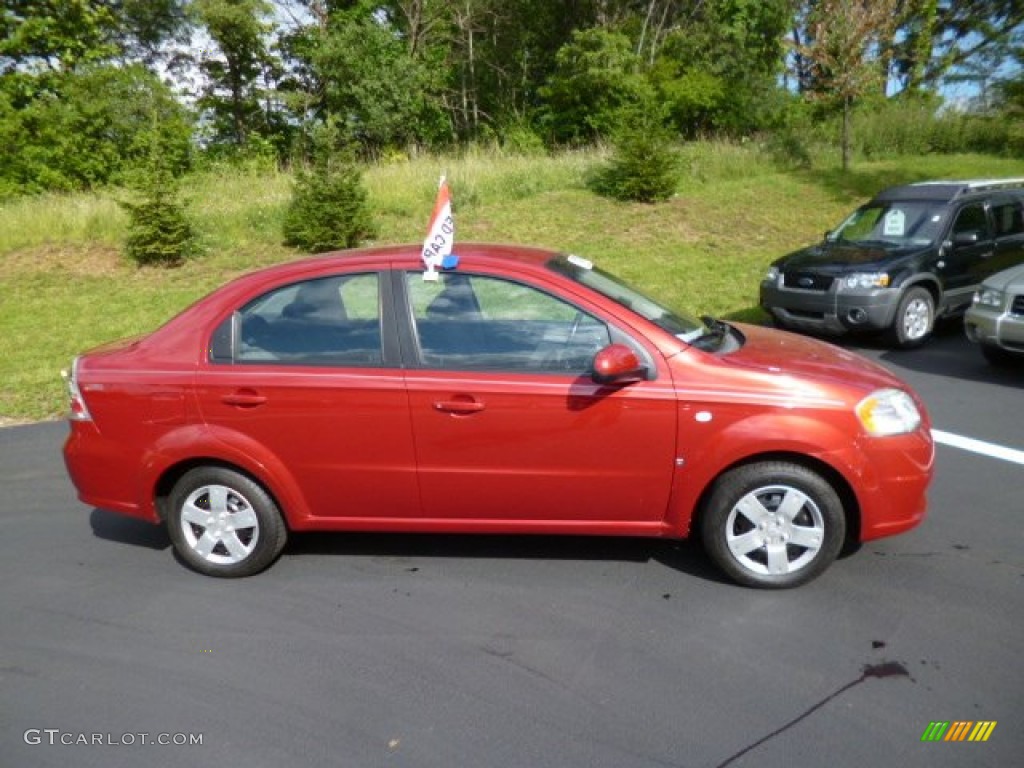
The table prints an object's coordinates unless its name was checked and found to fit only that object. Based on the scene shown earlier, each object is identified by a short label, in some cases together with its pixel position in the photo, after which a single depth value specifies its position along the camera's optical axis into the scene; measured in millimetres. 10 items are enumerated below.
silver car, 7273
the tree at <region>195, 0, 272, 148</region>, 32750
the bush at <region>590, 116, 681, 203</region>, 16891
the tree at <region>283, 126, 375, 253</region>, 14648
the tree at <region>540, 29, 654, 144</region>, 28906
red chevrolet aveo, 3861
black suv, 8797
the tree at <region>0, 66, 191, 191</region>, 24531
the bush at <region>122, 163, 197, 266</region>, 14180
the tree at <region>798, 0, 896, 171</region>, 17375
